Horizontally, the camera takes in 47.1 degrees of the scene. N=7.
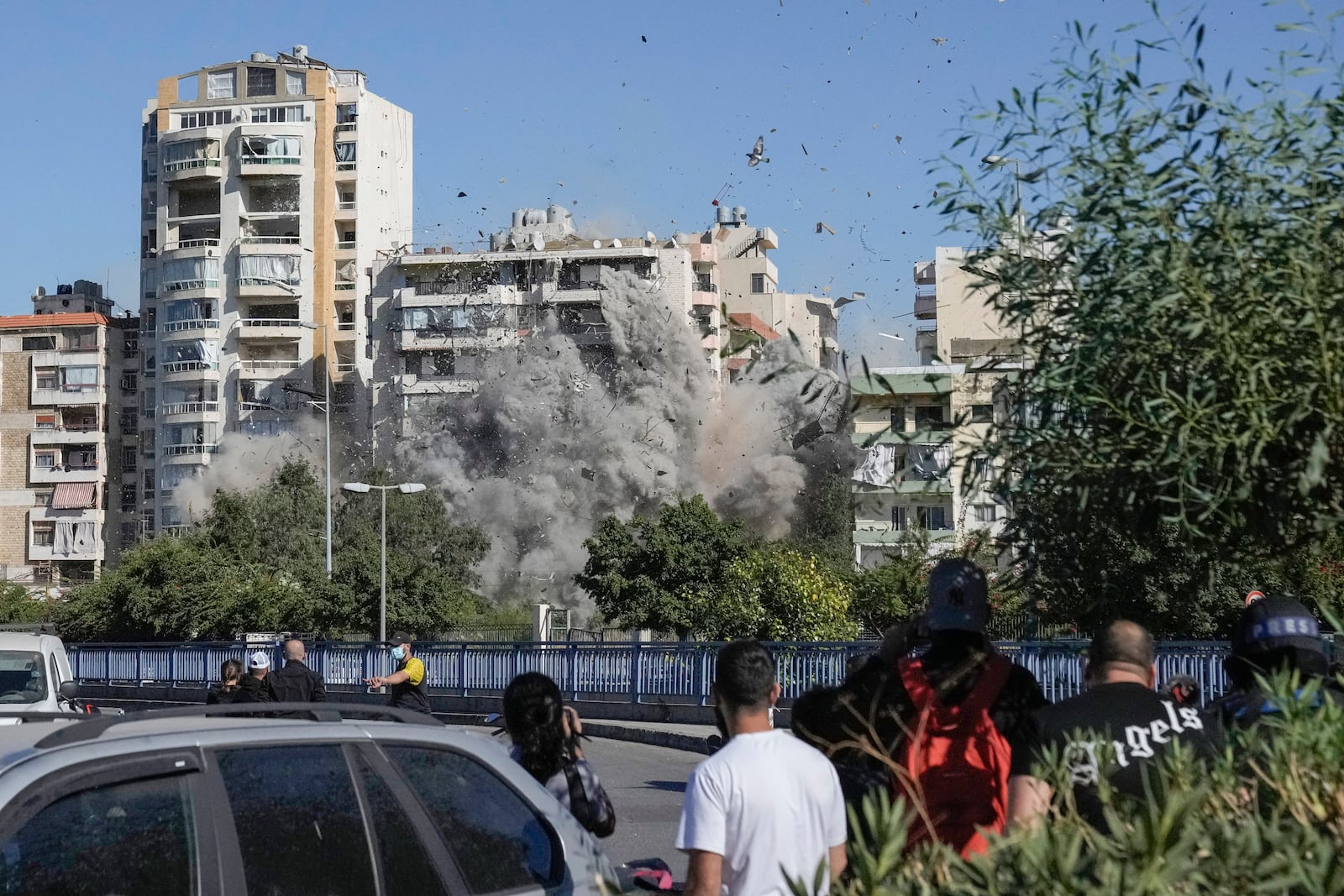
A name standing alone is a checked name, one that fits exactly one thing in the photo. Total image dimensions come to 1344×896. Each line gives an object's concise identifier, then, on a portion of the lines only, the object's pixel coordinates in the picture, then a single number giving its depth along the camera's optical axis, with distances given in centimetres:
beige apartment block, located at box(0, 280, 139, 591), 9406
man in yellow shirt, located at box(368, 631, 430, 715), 1596
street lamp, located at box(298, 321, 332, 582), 5849
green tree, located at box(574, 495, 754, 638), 4484
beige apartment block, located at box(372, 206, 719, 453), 8894
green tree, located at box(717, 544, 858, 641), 3481
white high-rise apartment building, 9006
